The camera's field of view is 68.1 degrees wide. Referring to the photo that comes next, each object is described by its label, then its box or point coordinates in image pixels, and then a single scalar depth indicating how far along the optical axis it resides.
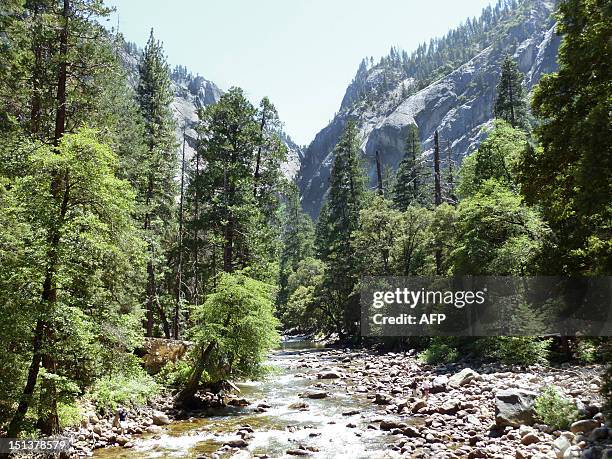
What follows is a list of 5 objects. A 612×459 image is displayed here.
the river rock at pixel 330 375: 21.52
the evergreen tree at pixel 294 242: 62.11
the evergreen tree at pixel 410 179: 43.00
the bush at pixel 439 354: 21.25
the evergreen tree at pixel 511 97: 33.91
